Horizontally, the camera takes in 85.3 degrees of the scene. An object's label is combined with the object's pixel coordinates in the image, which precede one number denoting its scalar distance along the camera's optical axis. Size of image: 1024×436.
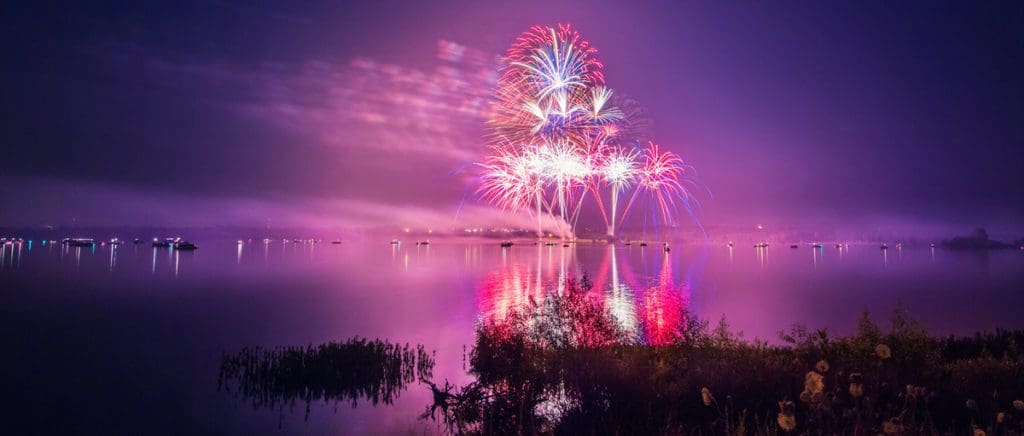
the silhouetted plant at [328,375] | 19.78
